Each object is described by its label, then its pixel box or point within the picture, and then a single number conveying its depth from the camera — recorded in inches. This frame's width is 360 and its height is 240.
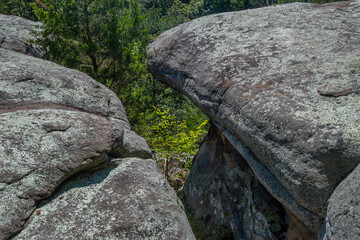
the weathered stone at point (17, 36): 401.7
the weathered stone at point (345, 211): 126.9
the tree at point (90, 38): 352.5
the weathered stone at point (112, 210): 140.9
